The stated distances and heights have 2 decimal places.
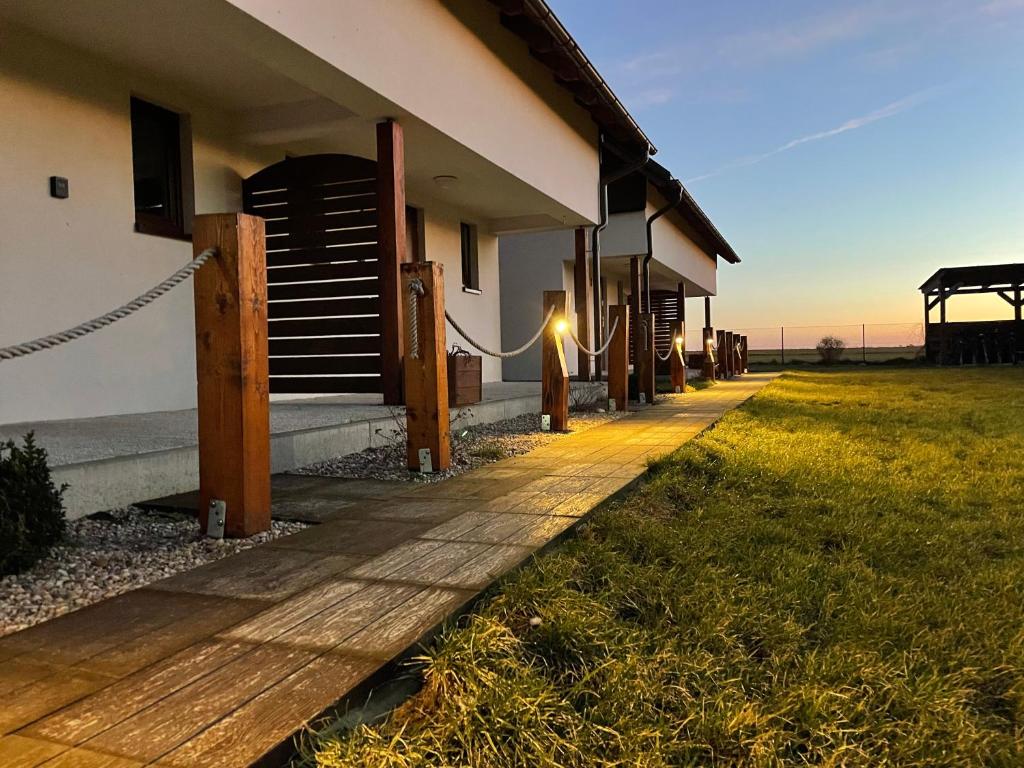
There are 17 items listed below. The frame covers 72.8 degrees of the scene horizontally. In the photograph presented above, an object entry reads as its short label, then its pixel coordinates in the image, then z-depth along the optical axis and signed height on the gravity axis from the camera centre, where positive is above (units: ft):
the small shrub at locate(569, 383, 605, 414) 28.66 -1.56
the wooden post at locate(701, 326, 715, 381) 52.85 +0.66
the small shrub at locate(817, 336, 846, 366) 100.53 +1.28
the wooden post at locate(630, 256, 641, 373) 31.32 +4.19
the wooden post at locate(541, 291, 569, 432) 21.18 -0.18
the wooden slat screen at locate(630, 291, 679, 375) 70.28 +4.89
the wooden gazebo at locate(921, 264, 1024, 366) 77.82 +3.22
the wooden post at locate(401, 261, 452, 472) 13.93 -0.08
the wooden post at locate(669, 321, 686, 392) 39.11 -0.26
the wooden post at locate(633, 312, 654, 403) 30.93 +0.29
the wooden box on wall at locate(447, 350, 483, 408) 22.50 -0.39
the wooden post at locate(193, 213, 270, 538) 9.31 +0.07
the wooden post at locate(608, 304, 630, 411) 26.04 +0.12
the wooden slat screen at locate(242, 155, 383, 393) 21.38 +3.18
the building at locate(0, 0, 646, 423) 15.89 +7.00
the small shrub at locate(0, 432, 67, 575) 7.76 -1.55
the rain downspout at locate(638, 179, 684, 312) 49.93 +10.72
